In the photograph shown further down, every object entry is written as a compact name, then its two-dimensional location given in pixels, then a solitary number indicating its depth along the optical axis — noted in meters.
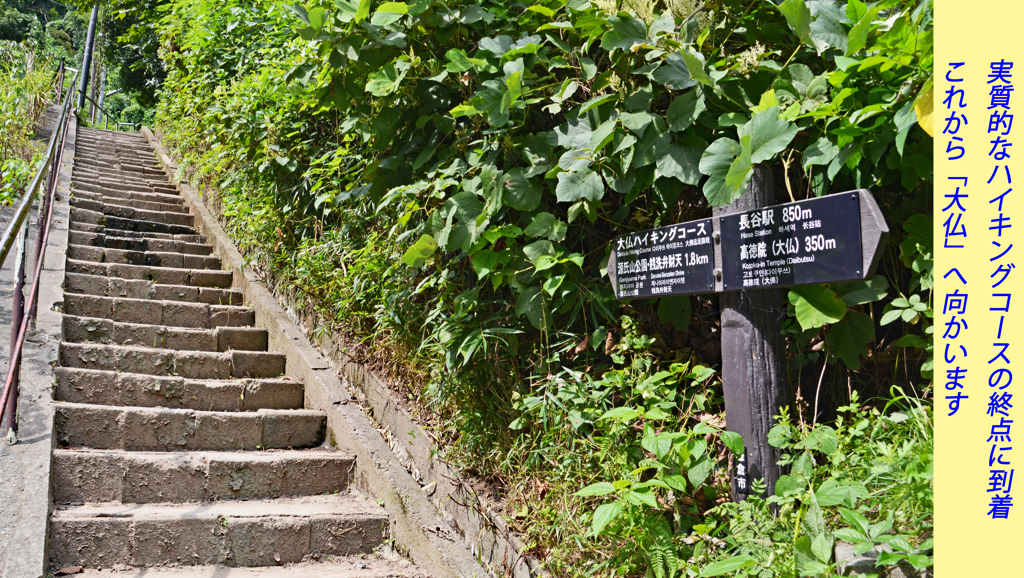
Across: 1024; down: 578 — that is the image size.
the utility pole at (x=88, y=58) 15.29
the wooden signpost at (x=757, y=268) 1.62
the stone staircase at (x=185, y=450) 2.74
